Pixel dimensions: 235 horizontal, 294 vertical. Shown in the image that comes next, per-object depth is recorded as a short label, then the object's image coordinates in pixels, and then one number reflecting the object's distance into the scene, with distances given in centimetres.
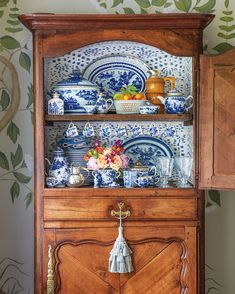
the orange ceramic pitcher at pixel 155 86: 270
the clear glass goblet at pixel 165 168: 271
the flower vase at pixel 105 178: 262
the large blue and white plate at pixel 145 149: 283
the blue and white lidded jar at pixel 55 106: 260
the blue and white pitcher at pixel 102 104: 263
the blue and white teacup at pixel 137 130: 286
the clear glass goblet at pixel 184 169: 268
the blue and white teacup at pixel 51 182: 259
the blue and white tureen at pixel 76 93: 266
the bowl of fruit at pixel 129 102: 265
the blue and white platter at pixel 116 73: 281
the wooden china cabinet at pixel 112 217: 254
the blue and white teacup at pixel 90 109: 263
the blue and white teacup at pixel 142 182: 261
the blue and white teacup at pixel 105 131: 283
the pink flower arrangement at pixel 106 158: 262
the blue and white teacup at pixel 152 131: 286
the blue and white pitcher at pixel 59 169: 262
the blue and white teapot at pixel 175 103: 261
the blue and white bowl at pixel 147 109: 261
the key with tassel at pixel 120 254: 251
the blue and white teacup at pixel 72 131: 269
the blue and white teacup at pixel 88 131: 276
